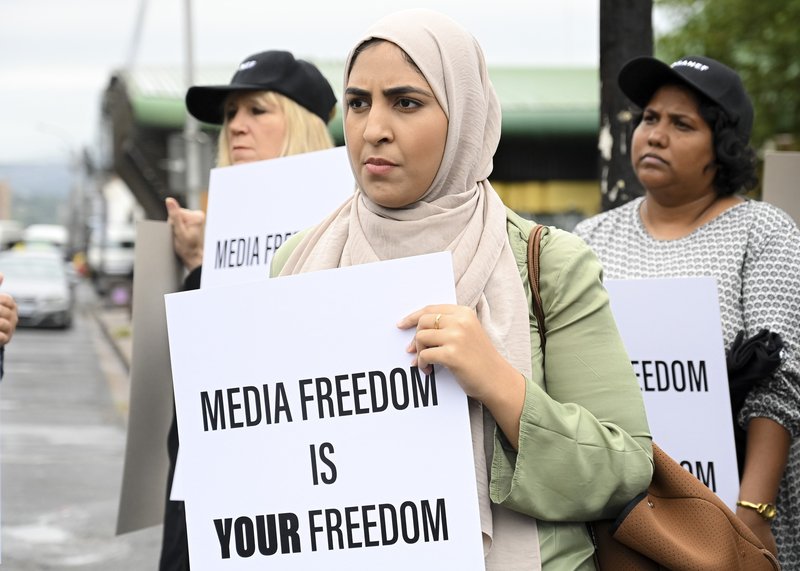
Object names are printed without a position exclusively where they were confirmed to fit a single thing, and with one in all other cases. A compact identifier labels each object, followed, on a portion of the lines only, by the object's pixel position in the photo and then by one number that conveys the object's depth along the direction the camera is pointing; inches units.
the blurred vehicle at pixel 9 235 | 3190.2
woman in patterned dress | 131.0
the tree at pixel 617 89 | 210.2
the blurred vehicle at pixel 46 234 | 3470.5
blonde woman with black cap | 152.0
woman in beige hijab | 82.4
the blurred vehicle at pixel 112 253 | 1786.4
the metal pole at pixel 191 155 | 947.3
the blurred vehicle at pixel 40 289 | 1151.0
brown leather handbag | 87.0
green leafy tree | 863.1
